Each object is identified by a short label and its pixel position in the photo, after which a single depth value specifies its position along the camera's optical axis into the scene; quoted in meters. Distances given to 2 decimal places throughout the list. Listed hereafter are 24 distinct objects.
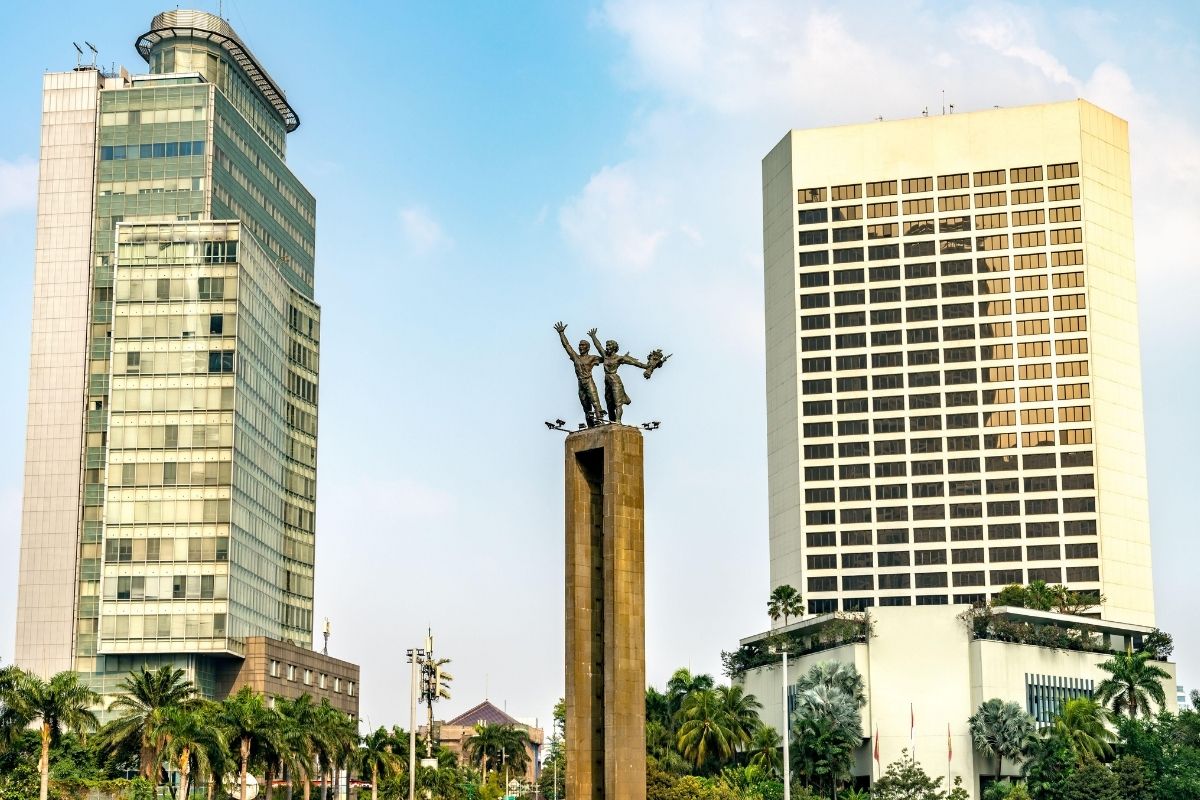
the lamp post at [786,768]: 89.25
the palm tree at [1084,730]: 135.12
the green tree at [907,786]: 137.88
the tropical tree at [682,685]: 164.88
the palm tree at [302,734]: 116.75
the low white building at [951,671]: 148.00
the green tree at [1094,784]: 128.88
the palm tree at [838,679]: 150.00
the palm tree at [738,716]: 142.50
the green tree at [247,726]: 107.50
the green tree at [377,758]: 149.25
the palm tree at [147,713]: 107.50
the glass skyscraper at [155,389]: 150.50
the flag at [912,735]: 146.00
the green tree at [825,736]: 140.75
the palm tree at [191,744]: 102.25
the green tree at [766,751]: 141.50
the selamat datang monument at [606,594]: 56.03
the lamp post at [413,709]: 88.25
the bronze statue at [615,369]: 58.62
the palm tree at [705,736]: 140.38
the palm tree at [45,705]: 98.06
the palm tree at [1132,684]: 143.88
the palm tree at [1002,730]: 143.25
